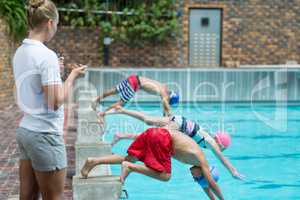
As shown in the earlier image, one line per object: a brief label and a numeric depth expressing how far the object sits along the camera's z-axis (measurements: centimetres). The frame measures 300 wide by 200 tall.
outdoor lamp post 3039
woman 458
